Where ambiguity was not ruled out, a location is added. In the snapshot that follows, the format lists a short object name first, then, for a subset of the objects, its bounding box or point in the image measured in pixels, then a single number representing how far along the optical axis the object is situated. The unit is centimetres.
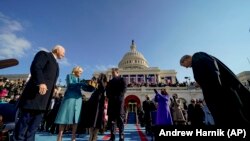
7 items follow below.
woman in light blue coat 432
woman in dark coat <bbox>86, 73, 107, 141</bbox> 473
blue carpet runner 587
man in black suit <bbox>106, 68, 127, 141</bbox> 513
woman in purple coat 681
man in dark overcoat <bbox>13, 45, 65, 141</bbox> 286
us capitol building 3484
